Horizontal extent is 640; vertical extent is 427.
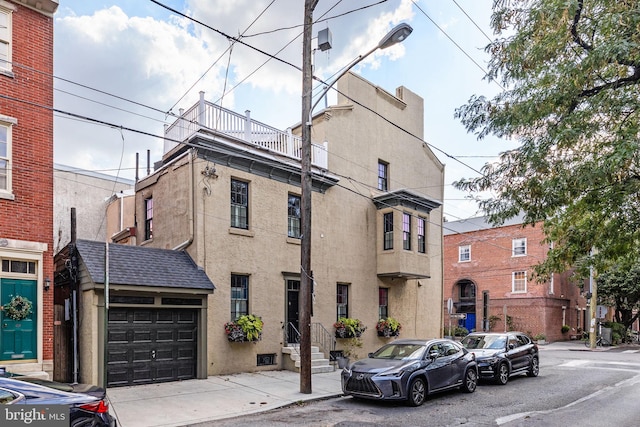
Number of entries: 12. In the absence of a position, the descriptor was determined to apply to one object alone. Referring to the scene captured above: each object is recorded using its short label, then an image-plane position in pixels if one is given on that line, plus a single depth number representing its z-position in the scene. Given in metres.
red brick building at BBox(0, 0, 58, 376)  11.37
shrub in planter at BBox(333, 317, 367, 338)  18.33
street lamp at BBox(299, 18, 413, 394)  12.27
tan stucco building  15.19
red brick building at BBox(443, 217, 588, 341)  35.78
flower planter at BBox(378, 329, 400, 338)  19.94
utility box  12.83
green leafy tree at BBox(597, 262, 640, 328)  34.88
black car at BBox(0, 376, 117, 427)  5.98
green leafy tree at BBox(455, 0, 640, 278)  7.54
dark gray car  11.13
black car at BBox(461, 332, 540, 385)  14.62
